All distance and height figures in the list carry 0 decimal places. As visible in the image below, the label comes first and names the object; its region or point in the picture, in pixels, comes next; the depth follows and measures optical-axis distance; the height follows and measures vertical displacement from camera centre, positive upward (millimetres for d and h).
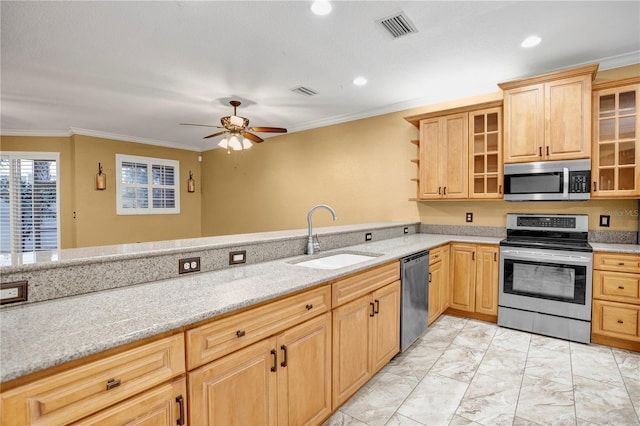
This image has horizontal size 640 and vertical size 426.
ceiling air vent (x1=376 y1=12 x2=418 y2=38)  2391 +1480
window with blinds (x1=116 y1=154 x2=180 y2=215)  6164 +488
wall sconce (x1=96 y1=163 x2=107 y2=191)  5695 +520
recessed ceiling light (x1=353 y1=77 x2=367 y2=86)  3533 +1494
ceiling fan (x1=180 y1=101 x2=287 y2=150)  3956 +1056
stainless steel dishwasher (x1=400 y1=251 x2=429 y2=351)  2542 -777
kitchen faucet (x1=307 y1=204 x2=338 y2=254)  2457 -283
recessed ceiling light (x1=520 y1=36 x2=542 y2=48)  2689 +1493
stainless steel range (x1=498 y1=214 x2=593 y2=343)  2848 -672
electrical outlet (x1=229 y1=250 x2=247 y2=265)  1988 -318
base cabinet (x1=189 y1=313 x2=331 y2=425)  1199 -783
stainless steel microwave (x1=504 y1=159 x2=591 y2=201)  2977 +289
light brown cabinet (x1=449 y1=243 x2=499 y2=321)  3330 -783
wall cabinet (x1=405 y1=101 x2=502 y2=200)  3533 +682
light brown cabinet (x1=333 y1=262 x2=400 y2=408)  1878 -803
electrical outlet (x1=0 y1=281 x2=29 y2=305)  1217 -336
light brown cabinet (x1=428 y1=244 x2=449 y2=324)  3100 -768
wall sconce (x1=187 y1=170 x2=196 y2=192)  7246 +571
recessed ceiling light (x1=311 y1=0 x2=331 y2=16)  2196 +1473
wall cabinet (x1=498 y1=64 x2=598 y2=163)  2941 +934
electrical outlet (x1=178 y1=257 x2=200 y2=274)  1738 -325
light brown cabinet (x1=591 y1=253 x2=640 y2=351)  2673 -810
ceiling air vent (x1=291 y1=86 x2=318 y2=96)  3816 +1492
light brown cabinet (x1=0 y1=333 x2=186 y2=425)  814 -540
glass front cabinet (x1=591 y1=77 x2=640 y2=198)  2844 +661
